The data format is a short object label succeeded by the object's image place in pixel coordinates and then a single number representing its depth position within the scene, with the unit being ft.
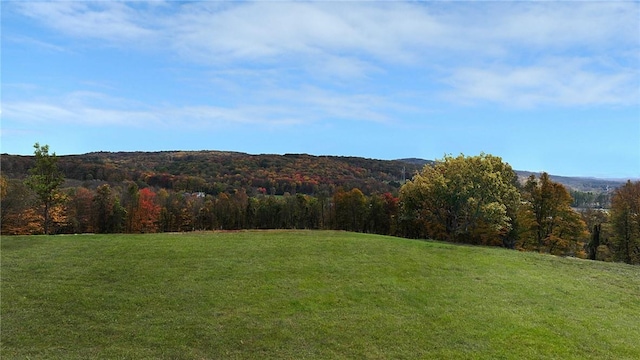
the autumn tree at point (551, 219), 141.18
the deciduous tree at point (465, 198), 128.67
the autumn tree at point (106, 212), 211.41
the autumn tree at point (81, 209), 205.57
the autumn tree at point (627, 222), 138.21
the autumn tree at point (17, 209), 164.45
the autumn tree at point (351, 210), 224.33
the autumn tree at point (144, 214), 221.56
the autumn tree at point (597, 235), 156.56
